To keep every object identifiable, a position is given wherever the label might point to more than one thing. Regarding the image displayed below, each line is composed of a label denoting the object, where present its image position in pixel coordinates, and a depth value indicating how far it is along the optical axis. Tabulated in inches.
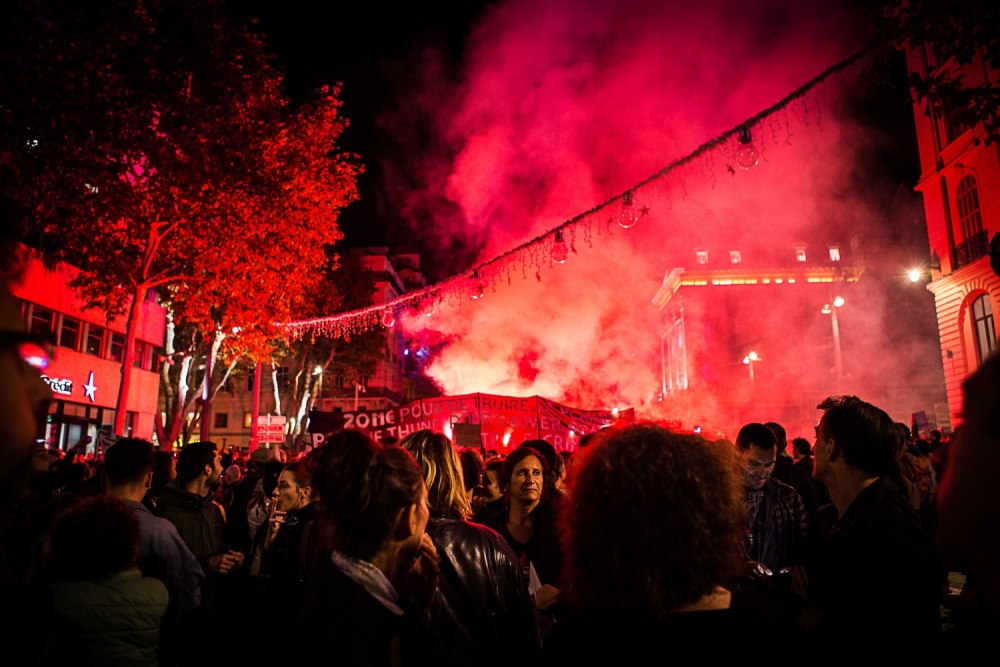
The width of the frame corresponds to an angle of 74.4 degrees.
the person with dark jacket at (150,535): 170.4
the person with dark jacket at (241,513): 316.9
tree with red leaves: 546.3
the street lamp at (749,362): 2321.9
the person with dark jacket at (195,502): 216.4
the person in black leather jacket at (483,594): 119.3
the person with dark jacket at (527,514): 187.5
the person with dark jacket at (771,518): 193.5
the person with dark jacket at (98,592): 124.7
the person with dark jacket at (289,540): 165.8
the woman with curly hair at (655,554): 70.7
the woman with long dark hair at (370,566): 80.5
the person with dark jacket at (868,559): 107.7
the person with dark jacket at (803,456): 290.2
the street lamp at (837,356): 1825.8
